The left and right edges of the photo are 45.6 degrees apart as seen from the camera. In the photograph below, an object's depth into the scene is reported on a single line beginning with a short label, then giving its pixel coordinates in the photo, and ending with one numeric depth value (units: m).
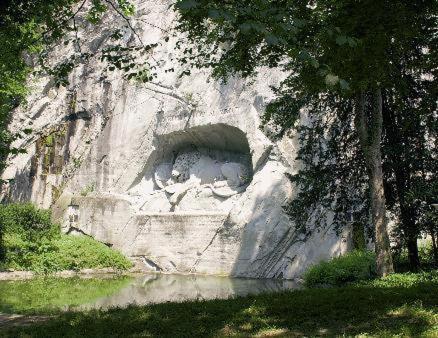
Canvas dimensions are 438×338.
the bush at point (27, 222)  22.69
